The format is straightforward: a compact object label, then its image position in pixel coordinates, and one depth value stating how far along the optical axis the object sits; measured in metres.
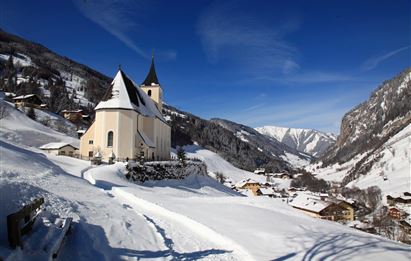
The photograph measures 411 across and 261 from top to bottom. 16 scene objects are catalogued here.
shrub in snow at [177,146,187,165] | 41.62
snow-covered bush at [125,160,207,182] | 32.19
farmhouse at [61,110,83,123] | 95.62
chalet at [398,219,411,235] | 58.62
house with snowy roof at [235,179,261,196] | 111.81
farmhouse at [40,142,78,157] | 53.36
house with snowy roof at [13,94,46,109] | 83.50
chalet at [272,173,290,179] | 182.50
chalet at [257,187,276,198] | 102.53
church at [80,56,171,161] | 39.31
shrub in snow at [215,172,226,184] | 89.44
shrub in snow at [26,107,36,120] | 78.53
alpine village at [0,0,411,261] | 9.07
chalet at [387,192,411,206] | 99.31
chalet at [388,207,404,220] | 80.28
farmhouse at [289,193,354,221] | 64.32
